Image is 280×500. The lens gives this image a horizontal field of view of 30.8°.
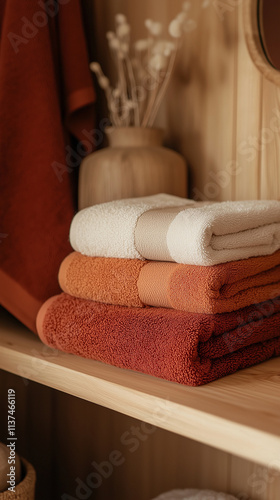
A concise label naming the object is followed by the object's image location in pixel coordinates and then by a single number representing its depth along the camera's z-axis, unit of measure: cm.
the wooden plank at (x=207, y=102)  86
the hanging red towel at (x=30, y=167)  85
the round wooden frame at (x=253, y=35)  79
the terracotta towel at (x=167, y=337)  58
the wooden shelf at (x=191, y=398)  49
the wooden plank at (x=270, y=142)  79
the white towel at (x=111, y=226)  67
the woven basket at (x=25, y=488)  81
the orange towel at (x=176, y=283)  60
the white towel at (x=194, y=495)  83
